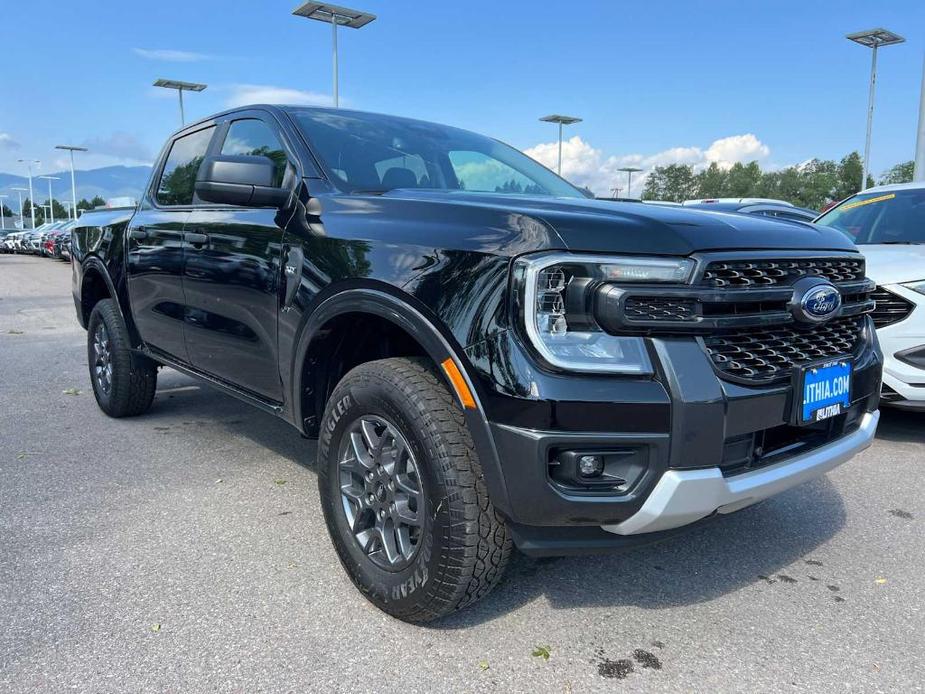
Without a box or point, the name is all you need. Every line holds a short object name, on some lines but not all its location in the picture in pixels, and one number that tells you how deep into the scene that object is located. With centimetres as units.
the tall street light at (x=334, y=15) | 2011
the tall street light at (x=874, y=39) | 2320
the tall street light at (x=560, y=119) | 3011
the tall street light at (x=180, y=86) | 2900
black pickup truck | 195
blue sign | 225
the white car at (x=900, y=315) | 418
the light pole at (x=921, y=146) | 1581
